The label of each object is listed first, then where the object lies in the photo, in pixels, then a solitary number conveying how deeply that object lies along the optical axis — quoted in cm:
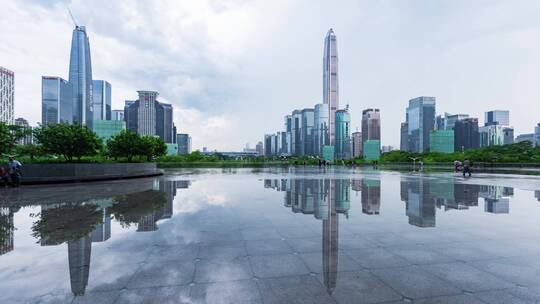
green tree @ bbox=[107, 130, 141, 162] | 2628
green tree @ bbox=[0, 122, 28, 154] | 1641
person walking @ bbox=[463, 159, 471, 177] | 2702
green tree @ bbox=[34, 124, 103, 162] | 1873
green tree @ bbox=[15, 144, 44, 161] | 2035
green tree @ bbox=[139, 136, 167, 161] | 2783
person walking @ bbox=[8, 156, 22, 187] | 1535
